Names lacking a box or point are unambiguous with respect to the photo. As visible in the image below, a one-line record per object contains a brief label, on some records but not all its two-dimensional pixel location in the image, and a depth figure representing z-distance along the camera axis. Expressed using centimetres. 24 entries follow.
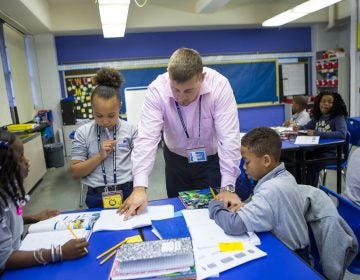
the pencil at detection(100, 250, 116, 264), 105
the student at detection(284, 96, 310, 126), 429
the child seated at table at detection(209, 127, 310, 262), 114
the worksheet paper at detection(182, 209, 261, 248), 112
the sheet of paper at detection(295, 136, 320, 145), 315
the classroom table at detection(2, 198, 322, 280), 94
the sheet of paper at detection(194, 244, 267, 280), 96
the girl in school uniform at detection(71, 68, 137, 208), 162
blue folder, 118
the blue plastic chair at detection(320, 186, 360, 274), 135
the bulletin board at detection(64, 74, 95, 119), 628
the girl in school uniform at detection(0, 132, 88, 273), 103
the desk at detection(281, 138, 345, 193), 309
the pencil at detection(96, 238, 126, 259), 108
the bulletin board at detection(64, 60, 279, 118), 630
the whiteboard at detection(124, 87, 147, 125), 541
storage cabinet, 397
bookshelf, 636
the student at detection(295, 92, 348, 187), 330
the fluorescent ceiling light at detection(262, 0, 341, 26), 444
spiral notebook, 92
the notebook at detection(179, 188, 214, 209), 148
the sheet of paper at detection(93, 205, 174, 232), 129
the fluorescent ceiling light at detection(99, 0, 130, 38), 334
